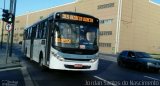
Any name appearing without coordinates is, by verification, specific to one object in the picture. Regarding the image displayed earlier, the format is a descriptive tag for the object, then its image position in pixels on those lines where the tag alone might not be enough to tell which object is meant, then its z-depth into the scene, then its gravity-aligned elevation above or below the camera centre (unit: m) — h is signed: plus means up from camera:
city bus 5.82 +0.00
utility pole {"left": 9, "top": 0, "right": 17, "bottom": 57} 11.74 +3.17
